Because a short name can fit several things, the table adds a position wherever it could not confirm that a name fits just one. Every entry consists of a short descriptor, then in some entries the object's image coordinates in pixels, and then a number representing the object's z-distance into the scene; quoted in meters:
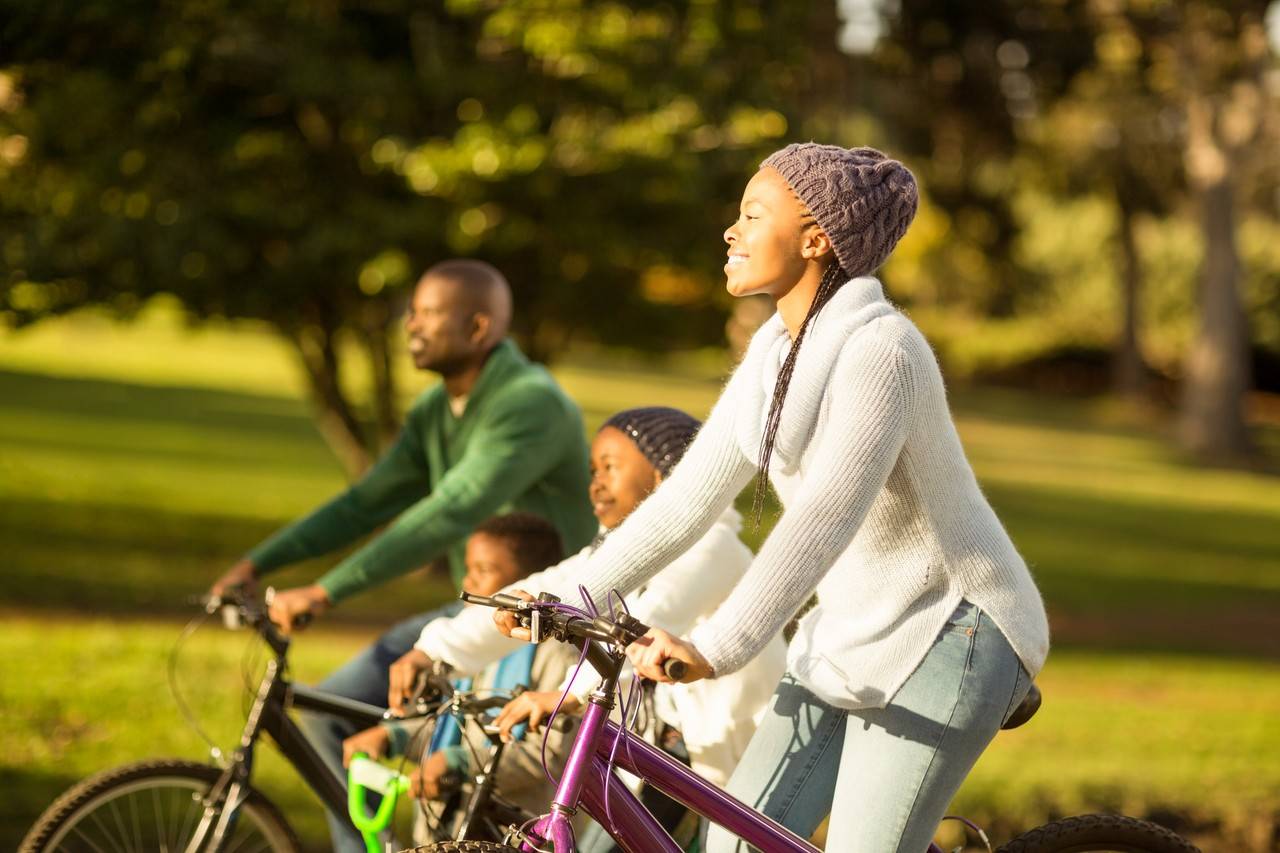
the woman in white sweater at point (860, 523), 6.39
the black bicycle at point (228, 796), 8.54
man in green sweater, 9.33
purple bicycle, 6.37
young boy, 8.46
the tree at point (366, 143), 22.30
